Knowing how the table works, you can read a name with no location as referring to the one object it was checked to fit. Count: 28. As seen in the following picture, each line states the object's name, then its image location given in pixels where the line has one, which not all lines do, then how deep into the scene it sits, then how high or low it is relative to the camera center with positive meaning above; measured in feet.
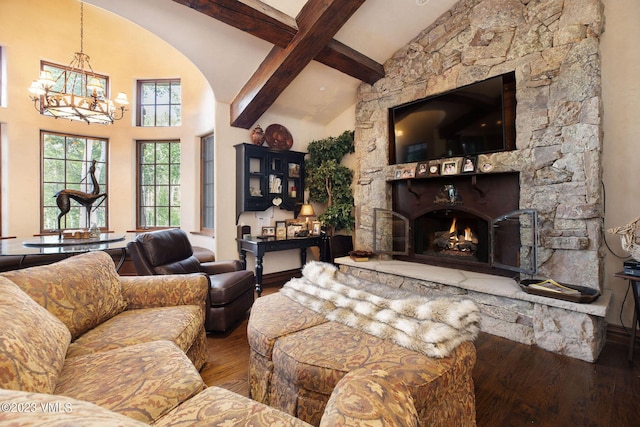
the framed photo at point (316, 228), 14.50 -0.67
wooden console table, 12.23 -1.36
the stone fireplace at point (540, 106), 7.92 +3.07
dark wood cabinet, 13.01 +1.72
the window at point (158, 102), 17.07 +6.63
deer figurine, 10.19 +0.67
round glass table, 8.58 -0.98
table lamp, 14.05 +0.17
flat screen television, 9.74 +3.34
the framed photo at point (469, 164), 10.17 +1.74
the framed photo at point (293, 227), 14.10 -0.61
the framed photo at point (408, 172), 11.70 +1.67
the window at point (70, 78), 15.29 +7.42
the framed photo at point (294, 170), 14.75 +2.25
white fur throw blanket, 4.32 -1.68
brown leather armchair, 8.17 -1.67
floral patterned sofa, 2.39 -1.83
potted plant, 14.47 +1.80
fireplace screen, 9.07 -0.95
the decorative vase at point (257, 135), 13.34 +3.62
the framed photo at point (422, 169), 11.34 +1.74
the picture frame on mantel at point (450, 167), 10.55 +1.71
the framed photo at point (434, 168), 11.04 +1.75
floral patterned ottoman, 3.86 -2.13
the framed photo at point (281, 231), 13.57 -0.77
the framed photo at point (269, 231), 13.48 -0.76
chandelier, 10.48 +4.27
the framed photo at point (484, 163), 9.83 +1.69
